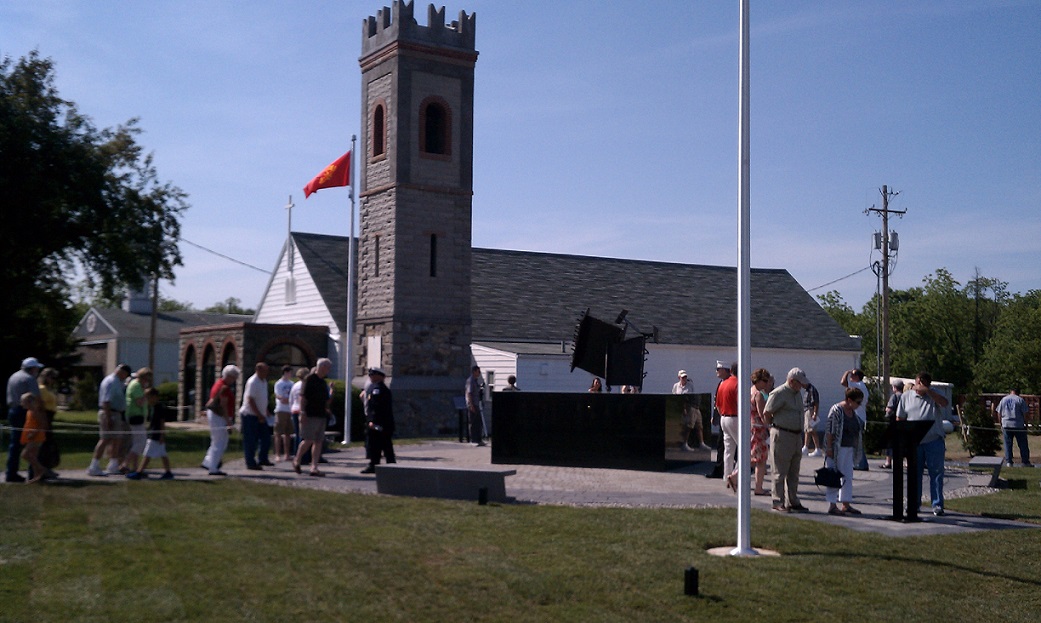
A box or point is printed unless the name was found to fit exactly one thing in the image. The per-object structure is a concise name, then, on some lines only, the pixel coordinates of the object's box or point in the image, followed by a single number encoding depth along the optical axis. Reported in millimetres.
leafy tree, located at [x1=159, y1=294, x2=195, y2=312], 117344
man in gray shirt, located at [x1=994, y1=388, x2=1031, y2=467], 23938
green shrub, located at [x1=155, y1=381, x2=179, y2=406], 48156
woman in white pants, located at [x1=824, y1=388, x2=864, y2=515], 13875
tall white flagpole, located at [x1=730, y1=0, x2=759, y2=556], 10852
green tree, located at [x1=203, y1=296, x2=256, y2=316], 140062
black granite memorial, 19531
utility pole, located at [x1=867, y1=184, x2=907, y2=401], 44375
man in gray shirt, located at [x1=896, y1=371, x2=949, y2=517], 14250
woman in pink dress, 15781
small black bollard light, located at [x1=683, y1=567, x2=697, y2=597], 9320
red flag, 29656
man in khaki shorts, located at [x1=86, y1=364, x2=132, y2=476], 16109
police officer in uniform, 17625
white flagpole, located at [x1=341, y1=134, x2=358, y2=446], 27578
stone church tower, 33781
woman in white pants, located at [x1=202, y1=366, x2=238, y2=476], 17172
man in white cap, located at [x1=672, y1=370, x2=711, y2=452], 19734
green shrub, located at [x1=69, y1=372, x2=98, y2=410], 57969
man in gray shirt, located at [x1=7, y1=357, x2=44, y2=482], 15188
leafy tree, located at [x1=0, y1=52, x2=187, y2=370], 29438
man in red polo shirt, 15945
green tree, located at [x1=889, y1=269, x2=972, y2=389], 84625
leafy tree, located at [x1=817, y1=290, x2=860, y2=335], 102619
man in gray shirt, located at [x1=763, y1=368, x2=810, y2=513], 13695
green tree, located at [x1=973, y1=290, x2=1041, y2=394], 69062
